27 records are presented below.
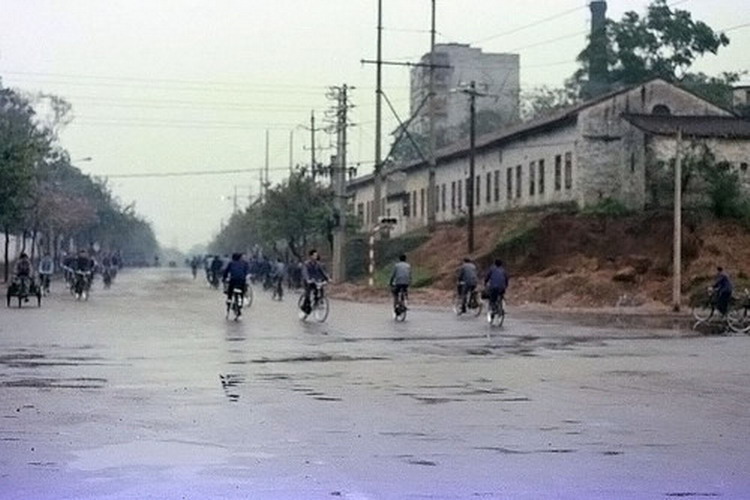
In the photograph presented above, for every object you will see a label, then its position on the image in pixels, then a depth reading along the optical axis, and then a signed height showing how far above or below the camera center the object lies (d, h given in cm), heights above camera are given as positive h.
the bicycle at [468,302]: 4325 -50
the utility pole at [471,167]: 6050 +515
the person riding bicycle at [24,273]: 4525 +16
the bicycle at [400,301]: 3931 -47
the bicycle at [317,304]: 3772 -55
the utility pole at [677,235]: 4559 +167
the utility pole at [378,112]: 6894 +809
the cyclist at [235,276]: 3762 +14
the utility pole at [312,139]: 9669 +973
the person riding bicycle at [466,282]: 4288 +10
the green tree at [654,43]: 9381 +1599
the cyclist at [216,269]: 7401 +64
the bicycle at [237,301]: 3766 -50
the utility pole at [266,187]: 10180 +696
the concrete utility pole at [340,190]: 7469 +495
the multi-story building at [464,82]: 14175 +2160
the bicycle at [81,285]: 5331 -21
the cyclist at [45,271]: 5778 +31
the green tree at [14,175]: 6088 +437
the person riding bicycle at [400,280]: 3919 +11
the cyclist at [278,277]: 5881 +21
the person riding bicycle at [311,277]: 3734 +15
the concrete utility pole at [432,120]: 6771 +782
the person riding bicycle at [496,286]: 3675 -1
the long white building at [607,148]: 6269 +641
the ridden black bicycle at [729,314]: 3722 -70
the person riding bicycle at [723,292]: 3947 -7
